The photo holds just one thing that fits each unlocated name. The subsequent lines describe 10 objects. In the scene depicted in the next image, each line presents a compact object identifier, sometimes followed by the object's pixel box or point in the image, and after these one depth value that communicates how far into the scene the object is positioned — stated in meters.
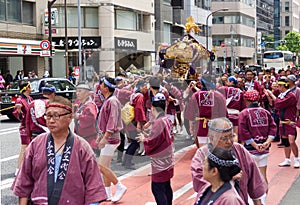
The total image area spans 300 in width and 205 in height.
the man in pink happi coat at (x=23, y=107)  7.80
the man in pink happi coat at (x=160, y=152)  5.76
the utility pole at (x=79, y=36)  27.27
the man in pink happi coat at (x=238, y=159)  4.03
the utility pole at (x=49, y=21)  26.95
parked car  17.07
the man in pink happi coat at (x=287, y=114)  8.98
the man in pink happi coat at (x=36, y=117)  6.89
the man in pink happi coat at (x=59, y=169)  3.81
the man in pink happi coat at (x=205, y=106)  7.93
